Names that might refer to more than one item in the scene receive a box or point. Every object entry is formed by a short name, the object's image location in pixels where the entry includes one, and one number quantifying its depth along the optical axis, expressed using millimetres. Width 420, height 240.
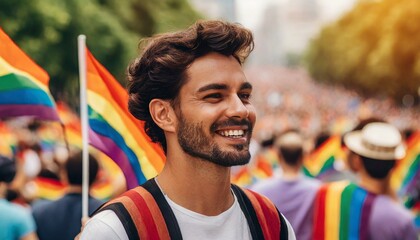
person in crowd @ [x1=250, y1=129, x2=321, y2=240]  5473
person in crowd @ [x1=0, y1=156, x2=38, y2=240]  4809
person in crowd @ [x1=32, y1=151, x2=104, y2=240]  5203
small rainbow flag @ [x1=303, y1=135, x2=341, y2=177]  9155
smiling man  2686
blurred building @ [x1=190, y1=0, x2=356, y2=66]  189000
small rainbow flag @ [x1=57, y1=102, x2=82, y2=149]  8603
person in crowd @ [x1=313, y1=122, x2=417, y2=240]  4582
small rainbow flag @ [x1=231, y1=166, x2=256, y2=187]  9977
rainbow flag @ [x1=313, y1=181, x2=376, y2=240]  4699
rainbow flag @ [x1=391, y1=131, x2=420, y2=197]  8684
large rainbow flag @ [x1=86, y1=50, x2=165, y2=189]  3887
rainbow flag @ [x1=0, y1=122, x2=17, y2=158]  9809
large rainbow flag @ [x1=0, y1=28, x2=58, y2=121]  3908
